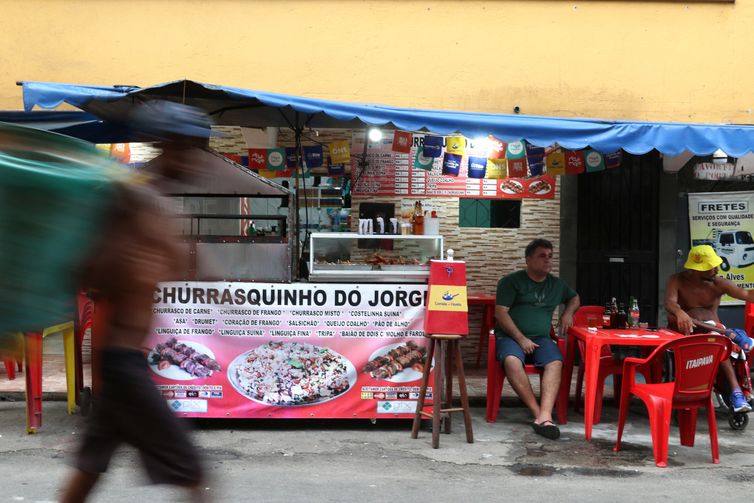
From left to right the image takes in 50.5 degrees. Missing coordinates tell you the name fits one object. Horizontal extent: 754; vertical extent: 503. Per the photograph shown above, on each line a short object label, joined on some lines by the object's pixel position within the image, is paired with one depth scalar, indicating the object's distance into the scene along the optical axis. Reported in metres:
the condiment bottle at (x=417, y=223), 7.41
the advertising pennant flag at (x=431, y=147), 8.04
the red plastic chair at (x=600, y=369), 6.88
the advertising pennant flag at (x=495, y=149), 8.30
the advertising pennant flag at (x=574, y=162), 8.17
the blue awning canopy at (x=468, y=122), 6.32
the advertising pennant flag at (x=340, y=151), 8.39
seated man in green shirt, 6.78
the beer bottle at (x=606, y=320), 7.14
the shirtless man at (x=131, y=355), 3.10
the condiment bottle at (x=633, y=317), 7.19
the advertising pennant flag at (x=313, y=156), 8.64
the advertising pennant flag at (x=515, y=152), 8.11
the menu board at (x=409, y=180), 9.38
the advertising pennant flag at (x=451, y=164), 8.02
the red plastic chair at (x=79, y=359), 6.96
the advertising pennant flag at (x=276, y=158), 9.12
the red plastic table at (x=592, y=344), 6.49
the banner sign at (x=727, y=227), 9.56
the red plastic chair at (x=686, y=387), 5.80
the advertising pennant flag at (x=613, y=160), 8.43
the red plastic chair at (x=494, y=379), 6.94
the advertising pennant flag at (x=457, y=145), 8.02
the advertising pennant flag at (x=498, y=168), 8.48
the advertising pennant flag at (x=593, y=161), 8.27
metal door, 9.52
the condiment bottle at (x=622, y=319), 7.14
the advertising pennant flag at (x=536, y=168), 8.13
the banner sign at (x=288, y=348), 6.52
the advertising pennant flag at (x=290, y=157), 9.06
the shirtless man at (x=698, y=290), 7.32
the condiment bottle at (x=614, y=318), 7.14
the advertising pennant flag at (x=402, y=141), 7.92
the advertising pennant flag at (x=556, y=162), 8.16
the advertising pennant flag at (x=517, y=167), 8.18
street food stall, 6.51
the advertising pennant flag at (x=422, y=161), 8.16
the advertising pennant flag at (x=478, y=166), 8.24
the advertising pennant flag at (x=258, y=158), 9.16
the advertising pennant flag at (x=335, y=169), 8.88
